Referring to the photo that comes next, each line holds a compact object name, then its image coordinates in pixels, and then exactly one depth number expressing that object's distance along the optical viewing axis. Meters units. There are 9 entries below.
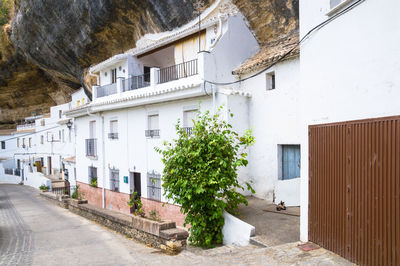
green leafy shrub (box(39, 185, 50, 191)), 25.74
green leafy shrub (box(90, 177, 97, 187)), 16.51
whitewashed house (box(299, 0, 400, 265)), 4.02
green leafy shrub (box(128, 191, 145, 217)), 11.62
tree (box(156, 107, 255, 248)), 7.14
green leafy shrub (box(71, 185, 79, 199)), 18.26
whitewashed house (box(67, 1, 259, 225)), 10.49
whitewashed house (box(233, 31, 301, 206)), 9.08
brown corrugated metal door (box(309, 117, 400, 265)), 3.96
